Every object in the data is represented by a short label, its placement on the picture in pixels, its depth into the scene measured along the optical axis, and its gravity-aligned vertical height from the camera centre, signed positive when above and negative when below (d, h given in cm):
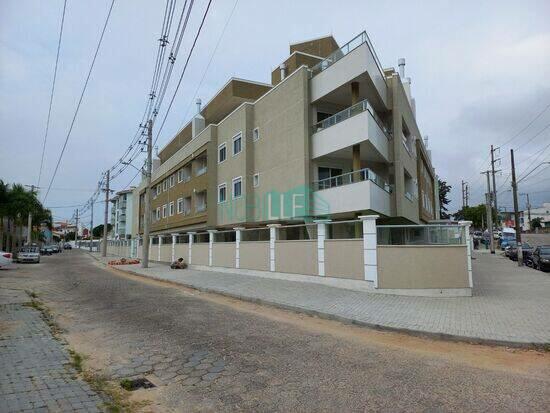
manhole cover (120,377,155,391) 522 -184
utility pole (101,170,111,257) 5116 +454
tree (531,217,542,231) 10869 +319
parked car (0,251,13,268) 2690 -113
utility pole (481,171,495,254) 4805 +296
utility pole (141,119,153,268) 2791 +298
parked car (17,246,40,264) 3784 -120
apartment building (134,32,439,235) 1881 +495
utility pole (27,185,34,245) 4984 +210
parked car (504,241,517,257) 3950 -136
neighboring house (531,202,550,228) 11534 +672
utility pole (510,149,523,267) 3042 +308
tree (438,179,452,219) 7035 +740
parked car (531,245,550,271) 2503 -138
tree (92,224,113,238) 13725 +335
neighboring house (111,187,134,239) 8888 +672
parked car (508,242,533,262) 3215 -127
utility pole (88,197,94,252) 7424 +380
